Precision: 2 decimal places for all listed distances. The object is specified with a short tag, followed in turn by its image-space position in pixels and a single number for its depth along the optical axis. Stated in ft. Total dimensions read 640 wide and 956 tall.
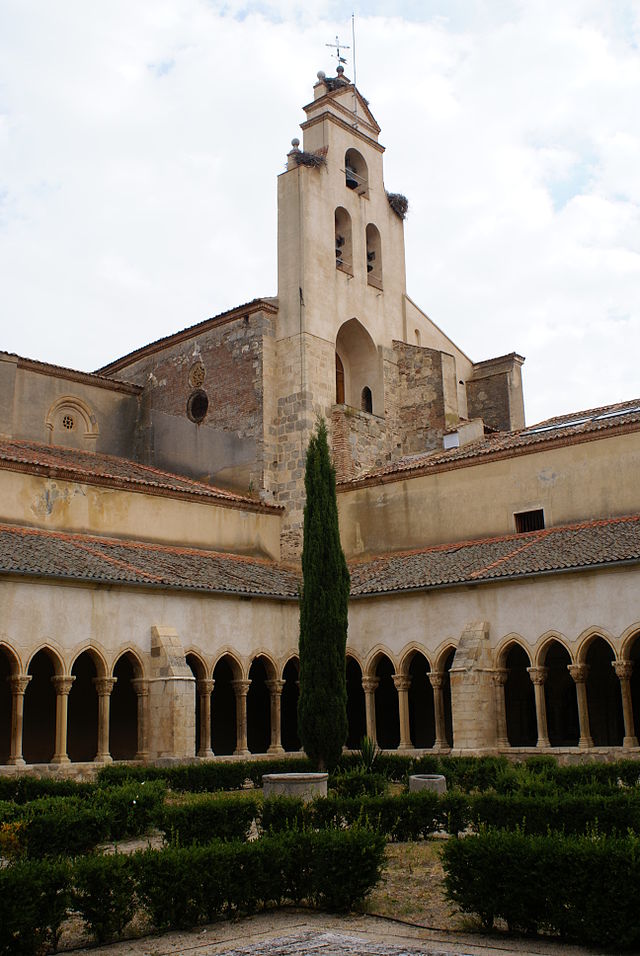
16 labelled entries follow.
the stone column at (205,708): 64.75
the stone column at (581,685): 60.34
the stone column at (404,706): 67.56
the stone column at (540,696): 61.93
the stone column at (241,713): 67.77
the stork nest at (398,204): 100.58
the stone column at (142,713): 61.52
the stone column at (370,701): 69.97
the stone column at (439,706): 65.82
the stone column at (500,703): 63.26
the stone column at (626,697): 57.88
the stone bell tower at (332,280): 85.66
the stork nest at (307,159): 90.38
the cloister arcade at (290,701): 60.13
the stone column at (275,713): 69.56
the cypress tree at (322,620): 57.31
